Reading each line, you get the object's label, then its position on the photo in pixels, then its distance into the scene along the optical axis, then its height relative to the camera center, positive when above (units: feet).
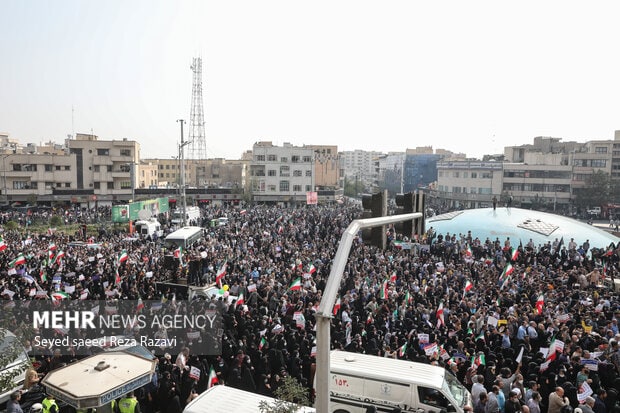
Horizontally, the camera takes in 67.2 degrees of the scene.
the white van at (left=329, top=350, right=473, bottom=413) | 26.22 -12.24
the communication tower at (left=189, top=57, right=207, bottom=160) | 216.76 +28.48
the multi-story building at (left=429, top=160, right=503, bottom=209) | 216.74 -2.92
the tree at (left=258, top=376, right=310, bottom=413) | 18.67 -9.42
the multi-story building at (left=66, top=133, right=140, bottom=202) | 198.08 +3.04
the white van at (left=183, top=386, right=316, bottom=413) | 24.57 -12.39
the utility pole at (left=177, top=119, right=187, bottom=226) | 99.96 +0.61
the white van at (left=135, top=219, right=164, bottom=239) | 100.58 -12.55
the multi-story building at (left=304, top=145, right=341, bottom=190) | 298.76 +6.00
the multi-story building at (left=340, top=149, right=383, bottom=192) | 597.93 +18.29
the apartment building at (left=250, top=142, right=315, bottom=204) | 211.61 +0.18
